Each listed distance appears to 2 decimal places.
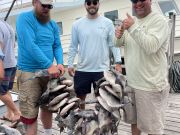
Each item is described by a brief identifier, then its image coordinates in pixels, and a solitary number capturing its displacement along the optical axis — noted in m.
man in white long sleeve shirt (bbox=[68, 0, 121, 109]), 1.94
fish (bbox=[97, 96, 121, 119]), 1.14
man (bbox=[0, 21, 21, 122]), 1.97
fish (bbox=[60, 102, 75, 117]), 1.24
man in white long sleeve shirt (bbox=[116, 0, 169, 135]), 1.36
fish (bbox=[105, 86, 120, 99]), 1.16
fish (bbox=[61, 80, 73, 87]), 1.34
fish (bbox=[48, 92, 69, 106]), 1.27
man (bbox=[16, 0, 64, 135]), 1.53
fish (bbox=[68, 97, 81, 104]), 1.27
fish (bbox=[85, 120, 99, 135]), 1.15
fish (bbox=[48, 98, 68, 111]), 1.26
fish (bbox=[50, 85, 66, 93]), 1.29
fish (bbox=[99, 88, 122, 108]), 1.15
